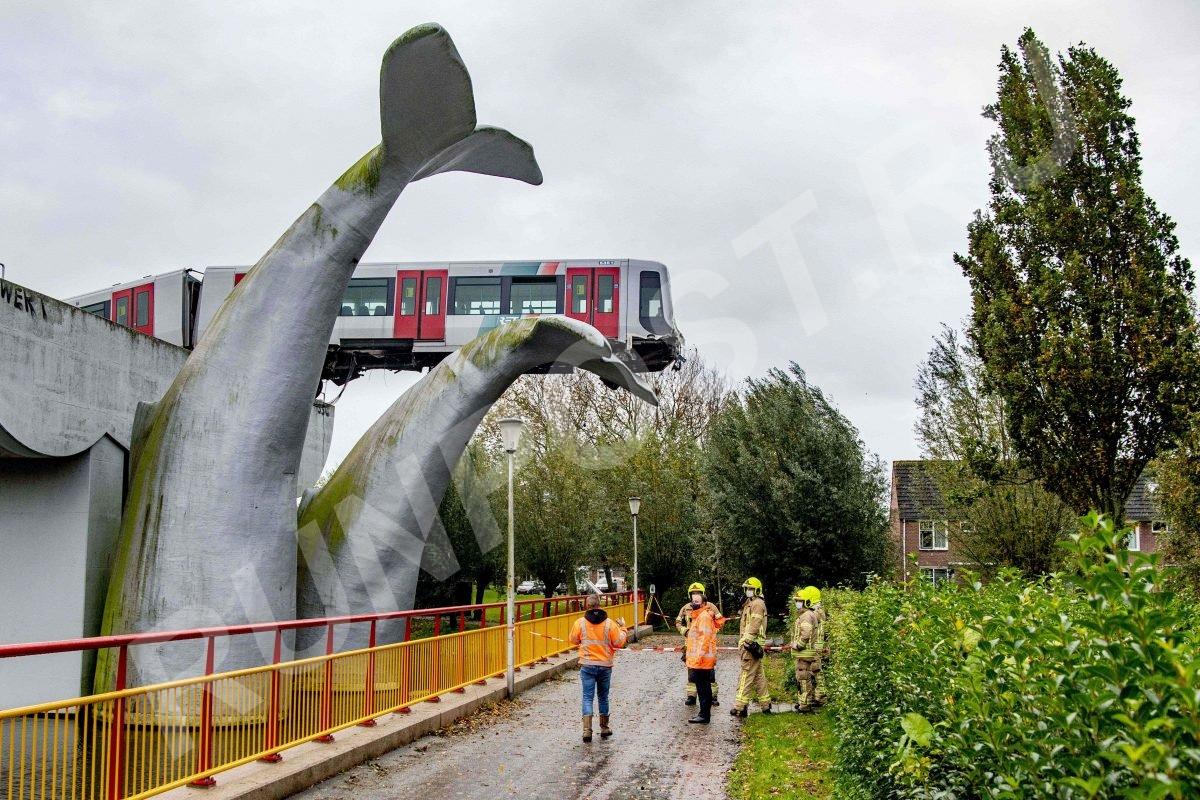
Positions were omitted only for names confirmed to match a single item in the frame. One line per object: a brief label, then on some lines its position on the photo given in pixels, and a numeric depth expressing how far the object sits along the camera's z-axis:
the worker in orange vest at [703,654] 12.96
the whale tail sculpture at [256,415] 12.67
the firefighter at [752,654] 13.37
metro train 27.83
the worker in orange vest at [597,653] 11.66
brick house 44.47
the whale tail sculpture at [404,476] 14.84
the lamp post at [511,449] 15.40
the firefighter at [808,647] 13.60
